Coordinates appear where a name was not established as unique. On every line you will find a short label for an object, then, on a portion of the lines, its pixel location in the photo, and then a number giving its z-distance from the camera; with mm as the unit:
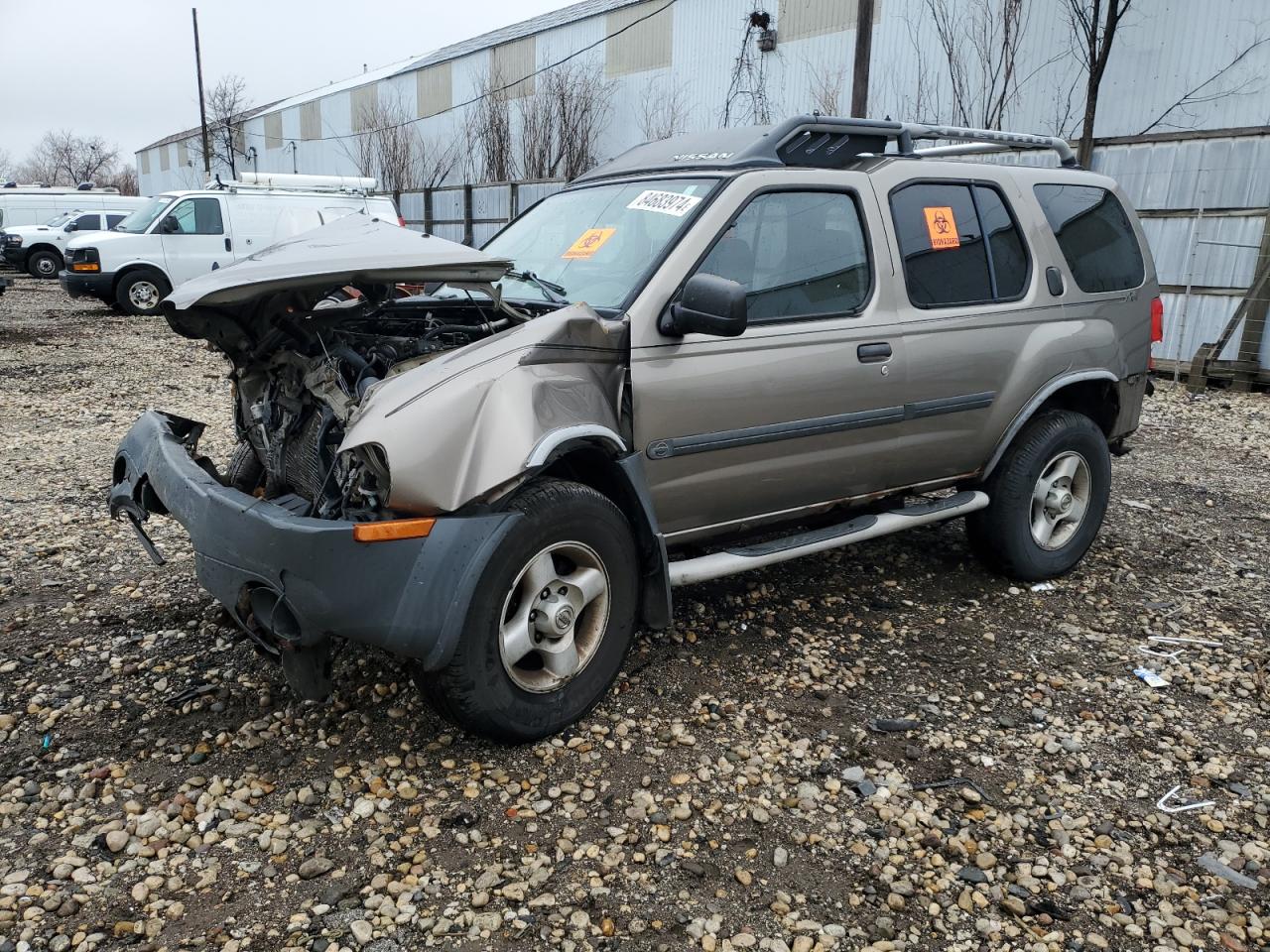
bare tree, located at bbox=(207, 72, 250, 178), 44750
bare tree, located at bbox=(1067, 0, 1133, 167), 11922
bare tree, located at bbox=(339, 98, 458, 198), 28875
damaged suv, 2834
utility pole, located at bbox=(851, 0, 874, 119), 12383
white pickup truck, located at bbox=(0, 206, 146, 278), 24875
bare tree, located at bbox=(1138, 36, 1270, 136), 13000
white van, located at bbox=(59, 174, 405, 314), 15555
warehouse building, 10594
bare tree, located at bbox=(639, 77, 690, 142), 22250
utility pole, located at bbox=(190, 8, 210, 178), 35328
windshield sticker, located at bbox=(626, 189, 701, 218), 3686
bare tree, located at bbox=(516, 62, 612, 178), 23812
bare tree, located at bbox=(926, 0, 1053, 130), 15562
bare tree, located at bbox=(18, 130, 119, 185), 75625
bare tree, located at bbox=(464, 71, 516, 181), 25500
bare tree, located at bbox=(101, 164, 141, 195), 73938
